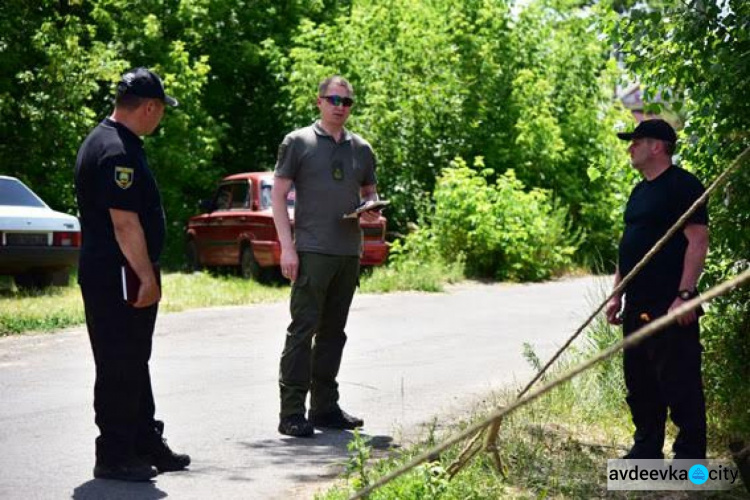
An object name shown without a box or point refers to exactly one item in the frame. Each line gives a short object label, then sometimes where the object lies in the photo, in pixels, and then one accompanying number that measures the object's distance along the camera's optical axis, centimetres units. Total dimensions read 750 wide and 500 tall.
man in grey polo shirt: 686
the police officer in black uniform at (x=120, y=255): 545
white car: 1454
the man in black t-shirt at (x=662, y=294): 554
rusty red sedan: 1678
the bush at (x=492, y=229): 1898
